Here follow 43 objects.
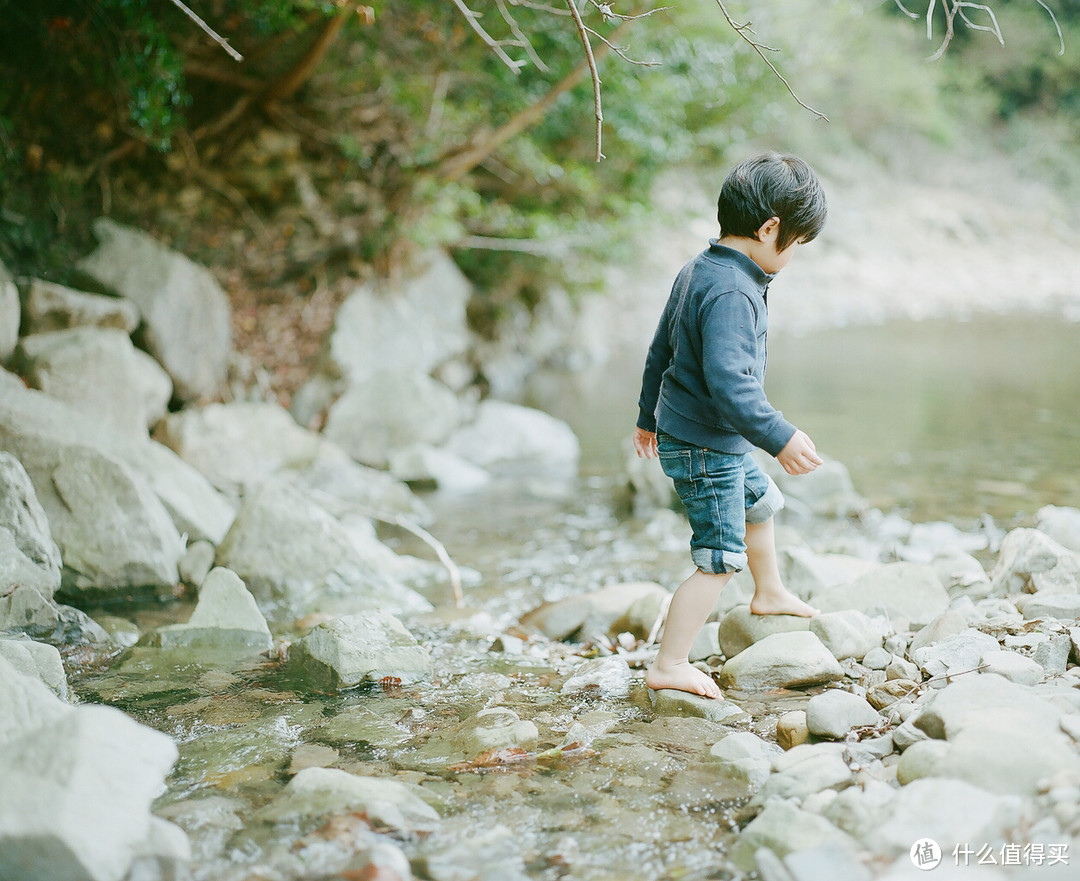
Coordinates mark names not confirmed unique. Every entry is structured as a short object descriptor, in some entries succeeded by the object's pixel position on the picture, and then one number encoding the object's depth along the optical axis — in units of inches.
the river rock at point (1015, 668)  87.6
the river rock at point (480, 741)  86.8
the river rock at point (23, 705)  74.5
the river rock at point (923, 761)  71.3
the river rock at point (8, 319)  202.4
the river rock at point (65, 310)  217.9
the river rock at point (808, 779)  74.0
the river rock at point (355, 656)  107.4
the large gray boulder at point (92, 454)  145.2
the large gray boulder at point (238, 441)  233.6
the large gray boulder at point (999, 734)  67.8
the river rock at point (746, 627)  114.2
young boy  95.3
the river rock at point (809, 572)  135.9
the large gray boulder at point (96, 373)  202.4
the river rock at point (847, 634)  108.1
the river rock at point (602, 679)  107.0
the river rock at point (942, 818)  63.1
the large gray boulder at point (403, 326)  328.2
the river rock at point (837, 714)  85.6
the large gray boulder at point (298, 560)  154.7
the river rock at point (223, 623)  121.9
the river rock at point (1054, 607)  107.1
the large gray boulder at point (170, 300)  253.0
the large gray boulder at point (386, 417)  286.7
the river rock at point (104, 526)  140.3
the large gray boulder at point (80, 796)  59.2
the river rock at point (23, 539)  119.5
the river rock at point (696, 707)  95.3
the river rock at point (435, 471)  257.9
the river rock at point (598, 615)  137.5
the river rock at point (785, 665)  102.2
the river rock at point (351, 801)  71.8
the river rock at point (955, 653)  94.7
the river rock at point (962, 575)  131.8
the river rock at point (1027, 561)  124.0
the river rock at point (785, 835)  65.5
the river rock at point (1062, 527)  151.1
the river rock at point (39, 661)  93.2
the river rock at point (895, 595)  122.1
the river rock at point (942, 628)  104.7
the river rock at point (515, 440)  292.5
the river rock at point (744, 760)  78.9
